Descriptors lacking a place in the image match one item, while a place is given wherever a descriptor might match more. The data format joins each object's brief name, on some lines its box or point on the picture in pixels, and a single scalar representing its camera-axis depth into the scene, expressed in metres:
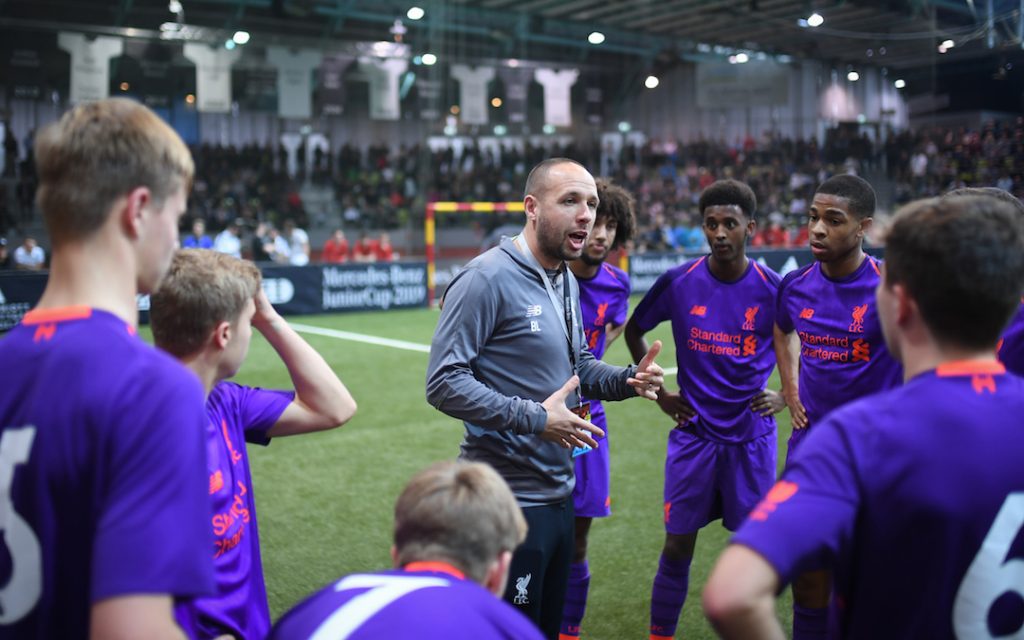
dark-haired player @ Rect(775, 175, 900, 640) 3.90
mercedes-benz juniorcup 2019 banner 17.88
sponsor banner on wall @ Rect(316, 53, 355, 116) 27.39
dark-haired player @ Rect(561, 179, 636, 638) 4.34
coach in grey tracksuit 3.09
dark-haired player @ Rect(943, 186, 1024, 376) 3.10
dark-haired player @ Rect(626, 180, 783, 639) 4.27
